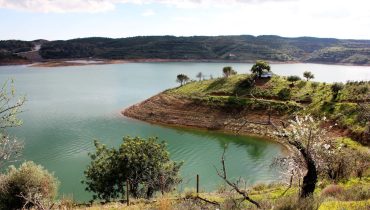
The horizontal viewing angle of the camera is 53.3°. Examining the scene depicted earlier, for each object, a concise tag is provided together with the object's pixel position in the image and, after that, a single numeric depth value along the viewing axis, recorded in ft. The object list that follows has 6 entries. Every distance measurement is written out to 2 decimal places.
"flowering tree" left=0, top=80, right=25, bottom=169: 38.04
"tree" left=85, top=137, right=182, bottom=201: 74.13
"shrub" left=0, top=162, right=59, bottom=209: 63.77
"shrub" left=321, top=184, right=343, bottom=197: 47.98
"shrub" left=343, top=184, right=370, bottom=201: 41.79
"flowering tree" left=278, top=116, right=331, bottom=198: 36.81
